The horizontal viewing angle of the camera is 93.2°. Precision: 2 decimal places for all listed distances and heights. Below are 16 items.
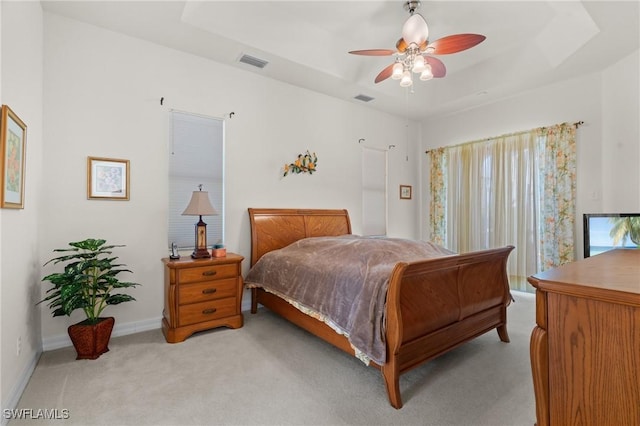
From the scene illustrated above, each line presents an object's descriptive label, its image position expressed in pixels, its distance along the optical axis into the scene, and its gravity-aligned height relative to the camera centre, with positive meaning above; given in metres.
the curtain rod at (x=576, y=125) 3.96 +1.22
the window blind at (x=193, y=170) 3.39 +0.54
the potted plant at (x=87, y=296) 2.37 -0.66
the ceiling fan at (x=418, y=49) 2.57 +1.47
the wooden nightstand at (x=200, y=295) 2.84 -0.78
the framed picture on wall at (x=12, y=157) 1.80 +0.39
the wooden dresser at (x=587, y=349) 0.90 -0.43
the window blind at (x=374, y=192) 5.21 +0.43
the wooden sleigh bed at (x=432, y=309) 1.90 -0.72
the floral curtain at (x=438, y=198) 5.57 +0.33
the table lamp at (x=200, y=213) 3.05 +0.03
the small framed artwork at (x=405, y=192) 5.75 +0.46
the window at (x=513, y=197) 4.09 +0.29
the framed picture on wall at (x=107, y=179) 2.92 +0.38
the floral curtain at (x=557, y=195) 4.01 +0.28
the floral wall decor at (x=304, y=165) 4.28 +0.74
